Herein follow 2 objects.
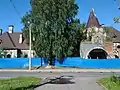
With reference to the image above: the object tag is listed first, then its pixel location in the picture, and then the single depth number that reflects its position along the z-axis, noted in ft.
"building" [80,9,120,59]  187.73
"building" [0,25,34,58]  197.26
